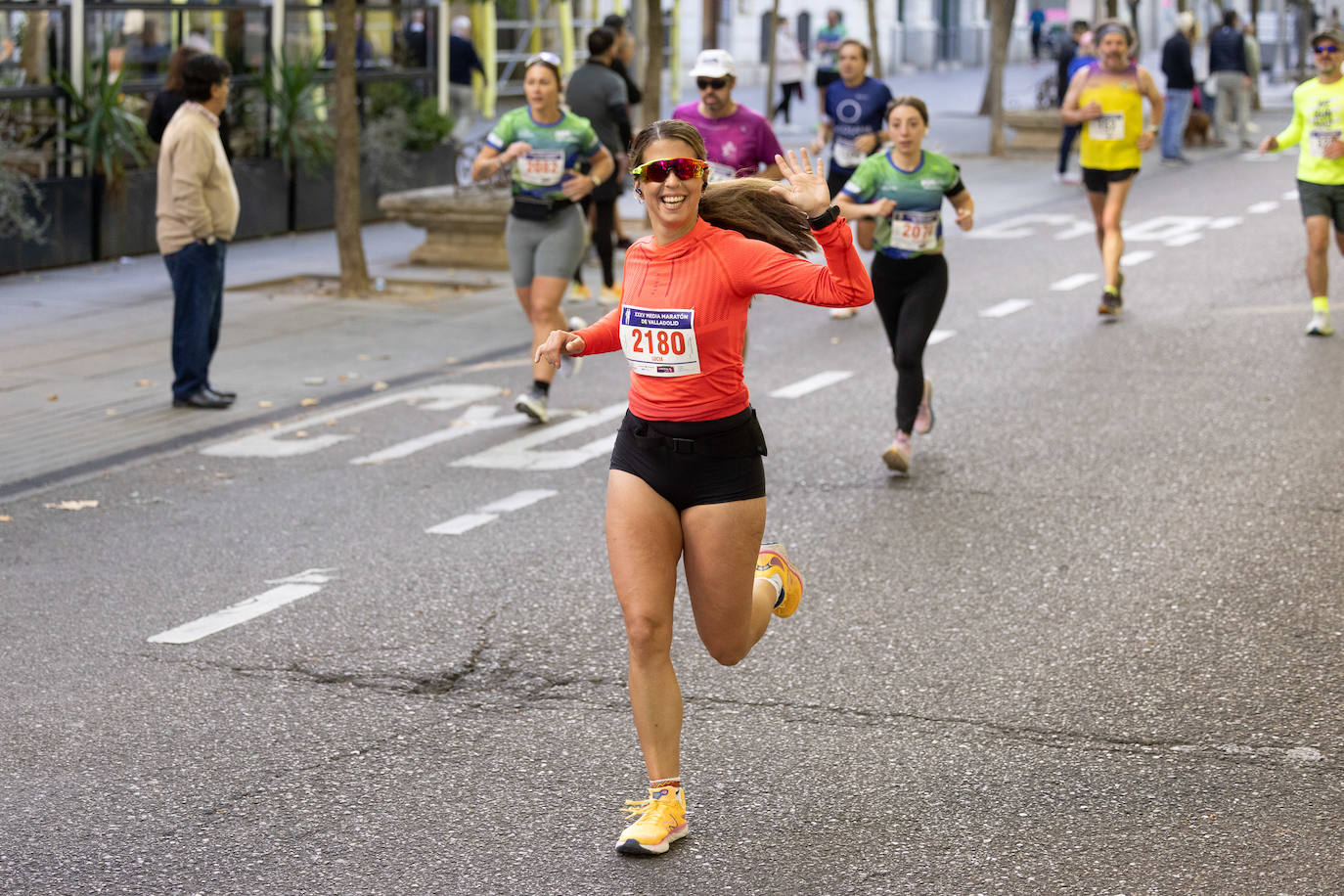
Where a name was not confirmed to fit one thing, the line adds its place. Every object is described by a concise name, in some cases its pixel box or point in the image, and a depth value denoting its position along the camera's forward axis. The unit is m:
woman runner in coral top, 4.50
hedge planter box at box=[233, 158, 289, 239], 17.70
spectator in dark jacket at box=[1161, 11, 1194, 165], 26.18
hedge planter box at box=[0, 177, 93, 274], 15.19
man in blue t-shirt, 12.95
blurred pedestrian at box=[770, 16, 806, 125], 31.06
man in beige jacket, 9.94
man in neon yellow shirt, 11.49
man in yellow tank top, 12.96
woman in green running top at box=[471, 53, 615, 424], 9.88
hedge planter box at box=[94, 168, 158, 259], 16.05
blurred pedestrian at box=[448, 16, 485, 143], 24.55
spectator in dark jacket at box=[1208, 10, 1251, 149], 29.11
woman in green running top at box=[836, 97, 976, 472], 8.52
